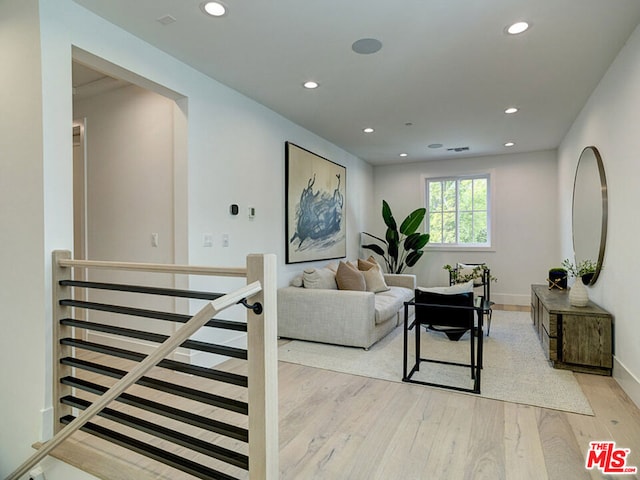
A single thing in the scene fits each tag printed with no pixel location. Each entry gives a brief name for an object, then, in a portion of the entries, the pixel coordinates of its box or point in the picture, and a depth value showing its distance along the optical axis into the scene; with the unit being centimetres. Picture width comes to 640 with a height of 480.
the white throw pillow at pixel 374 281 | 503
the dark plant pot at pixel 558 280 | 456
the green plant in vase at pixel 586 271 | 360
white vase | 338
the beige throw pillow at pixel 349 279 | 457
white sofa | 383
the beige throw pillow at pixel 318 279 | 441
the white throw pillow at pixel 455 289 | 320
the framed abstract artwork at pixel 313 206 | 460
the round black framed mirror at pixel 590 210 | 336
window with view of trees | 670
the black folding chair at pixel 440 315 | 306
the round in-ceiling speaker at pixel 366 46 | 276
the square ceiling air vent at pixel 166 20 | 247
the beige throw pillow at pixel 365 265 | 545
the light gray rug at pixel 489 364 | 276
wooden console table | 311
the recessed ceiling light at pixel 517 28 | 253
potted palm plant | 649
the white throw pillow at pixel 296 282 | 453
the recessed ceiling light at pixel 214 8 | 233
